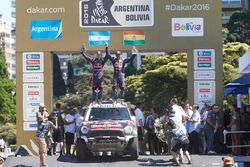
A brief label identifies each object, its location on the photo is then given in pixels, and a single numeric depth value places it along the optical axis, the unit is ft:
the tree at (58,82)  246.47
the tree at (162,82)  129.80
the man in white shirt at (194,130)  71.36
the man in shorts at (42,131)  59.06
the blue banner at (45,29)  81.71
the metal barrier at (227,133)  64.28
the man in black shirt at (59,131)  70.18
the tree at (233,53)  128.98
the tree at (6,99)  207.00
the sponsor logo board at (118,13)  81.87
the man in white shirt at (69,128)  72.38
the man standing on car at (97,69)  74.08
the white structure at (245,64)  88.42
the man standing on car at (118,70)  74.23
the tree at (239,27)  171.32
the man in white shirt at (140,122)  75.05
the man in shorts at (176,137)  58.80
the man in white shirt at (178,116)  59.81
